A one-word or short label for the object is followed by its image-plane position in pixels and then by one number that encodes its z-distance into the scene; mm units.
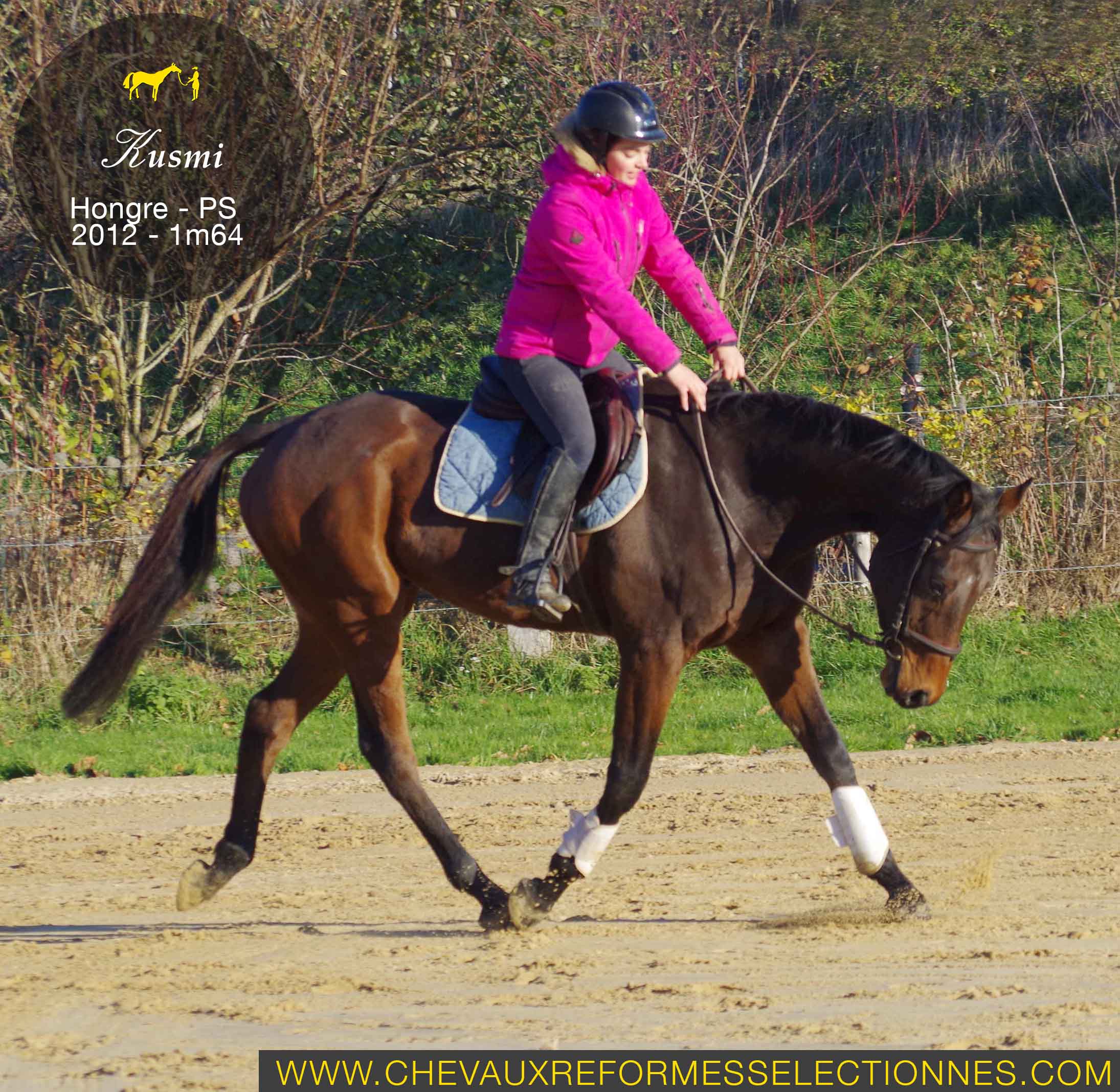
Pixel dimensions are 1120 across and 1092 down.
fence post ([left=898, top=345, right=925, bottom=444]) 21609
